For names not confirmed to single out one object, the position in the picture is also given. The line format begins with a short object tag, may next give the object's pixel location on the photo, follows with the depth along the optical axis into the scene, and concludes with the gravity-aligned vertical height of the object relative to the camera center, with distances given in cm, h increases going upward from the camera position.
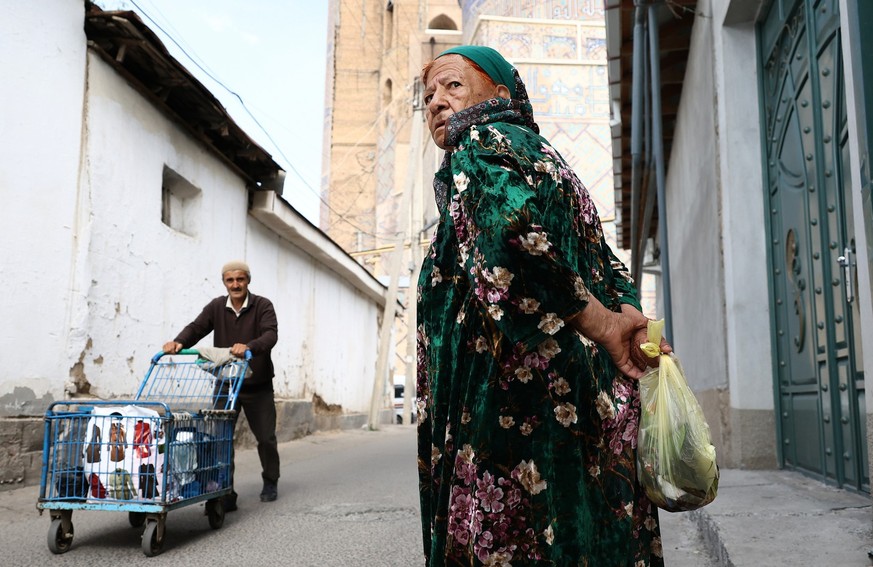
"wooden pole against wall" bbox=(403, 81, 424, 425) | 1995 +338
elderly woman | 165 +2
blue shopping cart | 401 -42
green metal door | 406 +75
